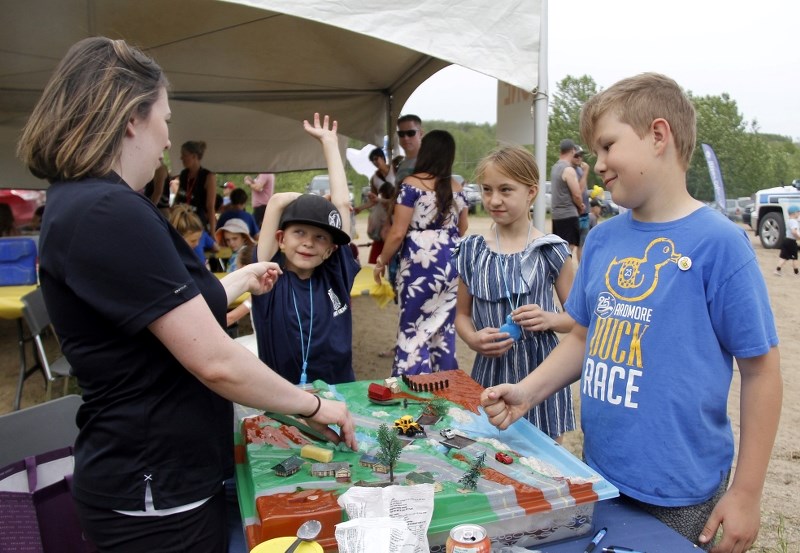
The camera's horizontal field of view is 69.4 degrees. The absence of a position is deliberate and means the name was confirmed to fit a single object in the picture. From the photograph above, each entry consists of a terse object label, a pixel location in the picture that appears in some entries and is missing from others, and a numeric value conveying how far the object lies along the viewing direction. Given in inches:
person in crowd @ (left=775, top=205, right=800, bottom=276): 380.8
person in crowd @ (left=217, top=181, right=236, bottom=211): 443.8
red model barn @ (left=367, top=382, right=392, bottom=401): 58.1
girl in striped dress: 79.9
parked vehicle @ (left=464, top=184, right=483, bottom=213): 811.3
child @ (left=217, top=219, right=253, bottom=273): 207.3
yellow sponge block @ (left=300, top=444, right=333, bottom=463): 44.6
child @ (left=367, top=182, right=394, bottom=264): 236.3
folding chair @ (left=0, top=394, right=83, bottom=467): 68.1
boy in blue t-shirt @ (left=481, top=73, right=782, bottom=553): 42.3
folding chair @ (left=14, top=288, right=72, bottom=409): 133.4
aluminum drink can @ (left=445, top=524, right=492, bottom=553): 32.3
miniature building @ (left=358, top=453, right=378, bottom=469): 44.4
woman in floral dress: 132.6
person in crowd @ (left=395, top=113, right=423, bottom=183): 184.4
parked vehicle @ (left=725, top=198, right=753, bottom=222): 732.7
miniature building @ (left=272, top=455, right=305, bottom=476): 42.8
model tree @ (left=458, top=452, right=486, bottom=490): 40.7
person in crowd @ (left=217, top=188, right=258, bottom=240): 253.7
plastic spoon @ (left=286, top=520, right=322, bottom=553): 33.3
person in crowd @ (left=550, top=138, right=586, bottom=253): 309.7
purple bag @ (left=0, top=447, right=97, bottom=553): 57.2
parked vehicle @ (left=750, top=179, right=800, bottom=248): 472.1
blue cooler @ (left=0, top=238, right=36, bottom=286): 166.4
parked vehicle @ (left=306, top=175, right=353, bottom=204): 855.9
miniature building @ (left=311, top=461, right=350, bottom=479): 42.6
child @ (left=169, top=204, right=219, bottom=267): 168.9
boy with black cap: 77.6
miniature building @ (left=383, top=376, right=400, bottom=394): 61.4
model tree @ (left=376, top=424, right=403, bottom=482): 41.8
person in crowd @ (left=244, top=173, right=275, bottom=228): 371.2
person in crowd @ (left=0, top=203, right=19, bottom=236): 233.9
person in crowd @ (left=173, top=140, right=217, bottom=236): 232.7
